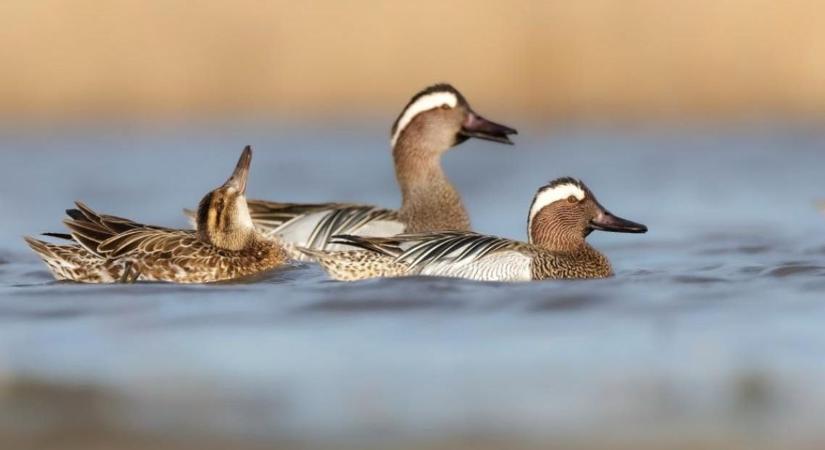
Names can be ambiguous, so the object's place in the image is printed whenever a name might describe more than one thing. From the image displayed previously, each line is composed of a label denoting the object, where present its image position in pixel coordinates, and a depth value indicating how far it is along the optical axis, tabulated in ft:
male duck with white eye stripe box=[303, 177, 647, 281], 62.90
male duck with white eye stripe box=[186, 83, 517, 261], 74.13
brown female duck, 63.93
